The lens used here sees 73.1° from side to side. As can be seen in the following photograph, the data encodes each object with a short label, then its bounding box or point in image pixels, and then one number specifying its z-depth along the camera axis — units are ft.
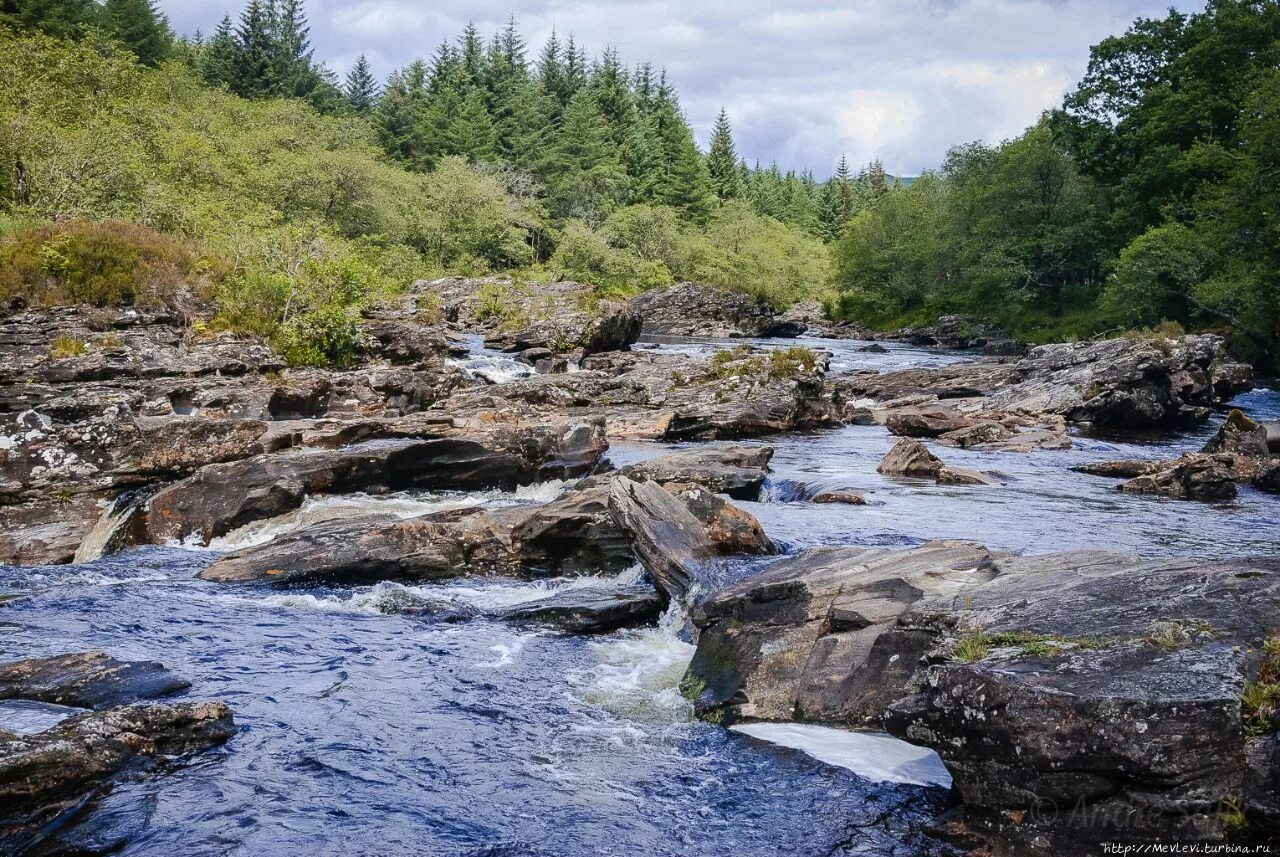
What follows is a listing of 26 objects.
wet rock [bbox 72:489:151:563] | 47.88
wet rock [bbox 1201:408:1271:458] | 71.61
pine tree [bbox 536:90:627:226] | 313.53
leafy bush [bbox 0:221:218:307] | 93.35
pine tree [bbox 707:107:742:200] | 410.52
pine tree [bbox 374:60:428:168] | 330.13
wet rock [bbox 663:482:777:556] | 44.70
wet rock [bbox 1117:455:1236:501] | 62.34
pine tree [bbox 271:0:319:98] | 342.85
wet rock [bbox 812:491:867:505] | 60.03
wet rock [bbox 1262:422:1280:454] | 76.82
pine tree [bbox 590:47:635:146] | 384.47
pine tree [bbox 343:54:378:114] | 450.30
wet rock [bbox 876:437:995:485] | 68.33
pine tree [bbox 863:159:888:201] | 504.43
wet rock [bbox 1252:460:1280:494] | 64.90
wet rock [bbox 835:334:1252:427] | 101.45
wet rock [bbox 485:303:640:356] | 139.03
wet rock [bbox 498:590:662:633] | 38.11
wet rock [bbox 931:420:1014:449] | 87.86
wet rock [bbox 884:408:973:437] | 94.38
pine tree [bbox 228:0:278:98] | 333.83
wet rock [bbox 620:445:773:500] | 60.95
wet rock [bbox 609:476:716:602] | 39.60
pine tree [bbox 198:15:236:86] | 334.03
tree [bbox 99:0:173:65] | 283.18
